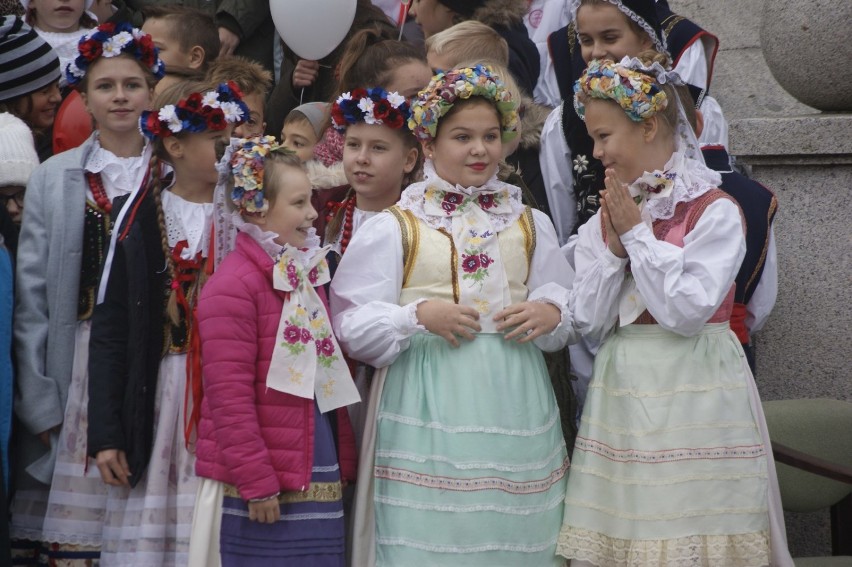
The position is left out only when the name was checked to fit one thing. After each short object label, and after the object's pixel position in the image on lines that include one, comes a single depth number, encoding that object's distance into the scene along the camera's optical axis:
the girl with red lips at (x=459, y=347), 8.76
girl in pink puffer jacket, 8.57
